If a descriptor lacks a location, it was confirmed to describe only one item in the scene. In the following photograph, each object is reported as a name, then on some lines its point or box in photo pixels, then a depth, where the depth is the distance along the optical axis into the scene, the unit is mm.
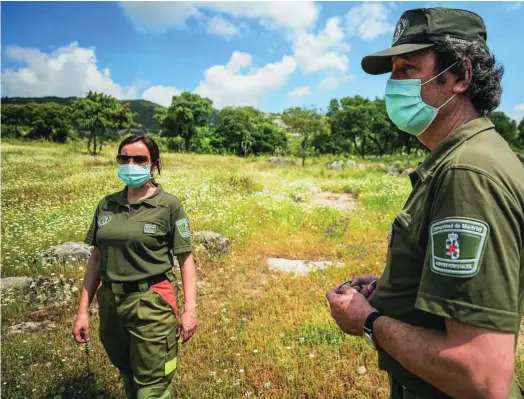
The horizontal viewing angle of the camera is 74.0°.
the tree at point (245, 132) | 75188
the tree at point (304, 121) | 39969
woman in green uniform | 2924
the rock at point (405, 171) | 26308
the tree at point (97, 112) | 35875
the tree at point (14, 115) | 64912
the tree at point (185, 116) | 65188
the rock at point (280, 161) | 35662
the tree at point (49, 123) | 61719
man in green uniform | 1056
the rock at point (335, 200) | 14219
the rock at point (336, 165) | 31441
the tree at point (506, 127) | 61000
